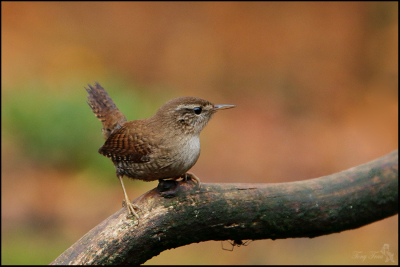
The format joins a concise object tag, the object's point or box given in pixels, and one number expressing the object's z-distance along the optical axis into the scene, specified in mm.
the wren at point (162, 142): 6512
